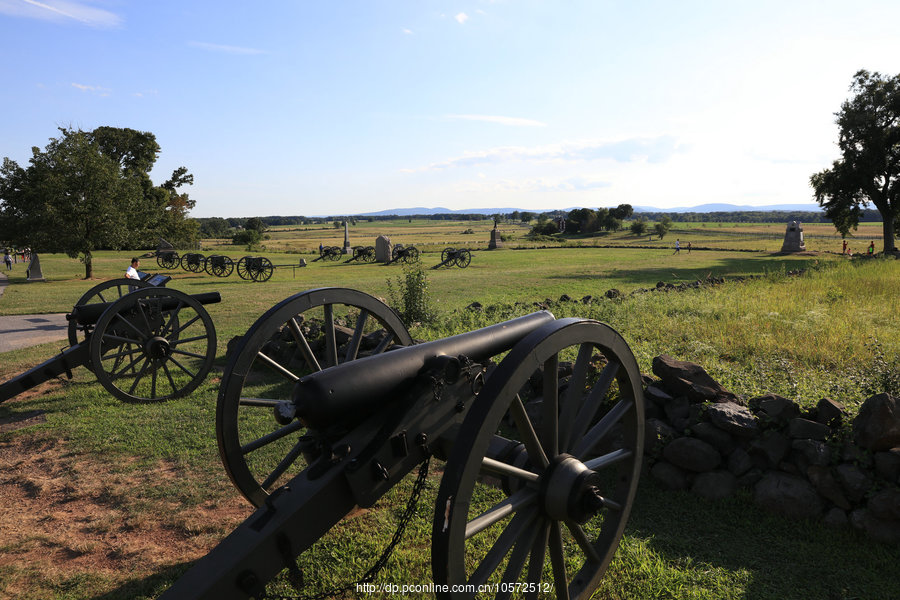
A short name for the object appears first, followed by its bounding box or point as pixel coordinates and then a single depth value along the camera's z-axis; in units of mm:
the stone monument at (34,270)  24469
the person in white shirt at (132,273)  11484
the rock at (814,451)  4133
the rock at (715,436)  4609
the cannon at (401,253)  31375
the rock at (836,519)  3961
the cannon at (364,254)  35000
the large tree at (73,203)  24531
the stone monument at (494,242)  45150
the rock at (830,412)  4340
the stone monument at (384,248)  32719
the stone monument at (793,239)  35594
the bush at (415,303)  10258
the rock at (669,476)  4625
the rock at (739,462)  4492
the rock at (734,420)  4477
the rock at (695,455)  4586
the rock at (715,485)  4445
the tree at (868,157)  29891
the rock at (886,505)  3758
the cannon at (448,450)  2164
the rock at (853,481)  3939
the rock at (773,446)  4367
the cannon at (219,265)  26672
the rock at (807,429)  4258
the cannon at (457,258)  30086
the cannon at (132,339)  6367
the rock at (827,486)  4031
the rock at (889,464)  3873
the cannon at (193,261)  28780
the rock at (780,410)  4477
